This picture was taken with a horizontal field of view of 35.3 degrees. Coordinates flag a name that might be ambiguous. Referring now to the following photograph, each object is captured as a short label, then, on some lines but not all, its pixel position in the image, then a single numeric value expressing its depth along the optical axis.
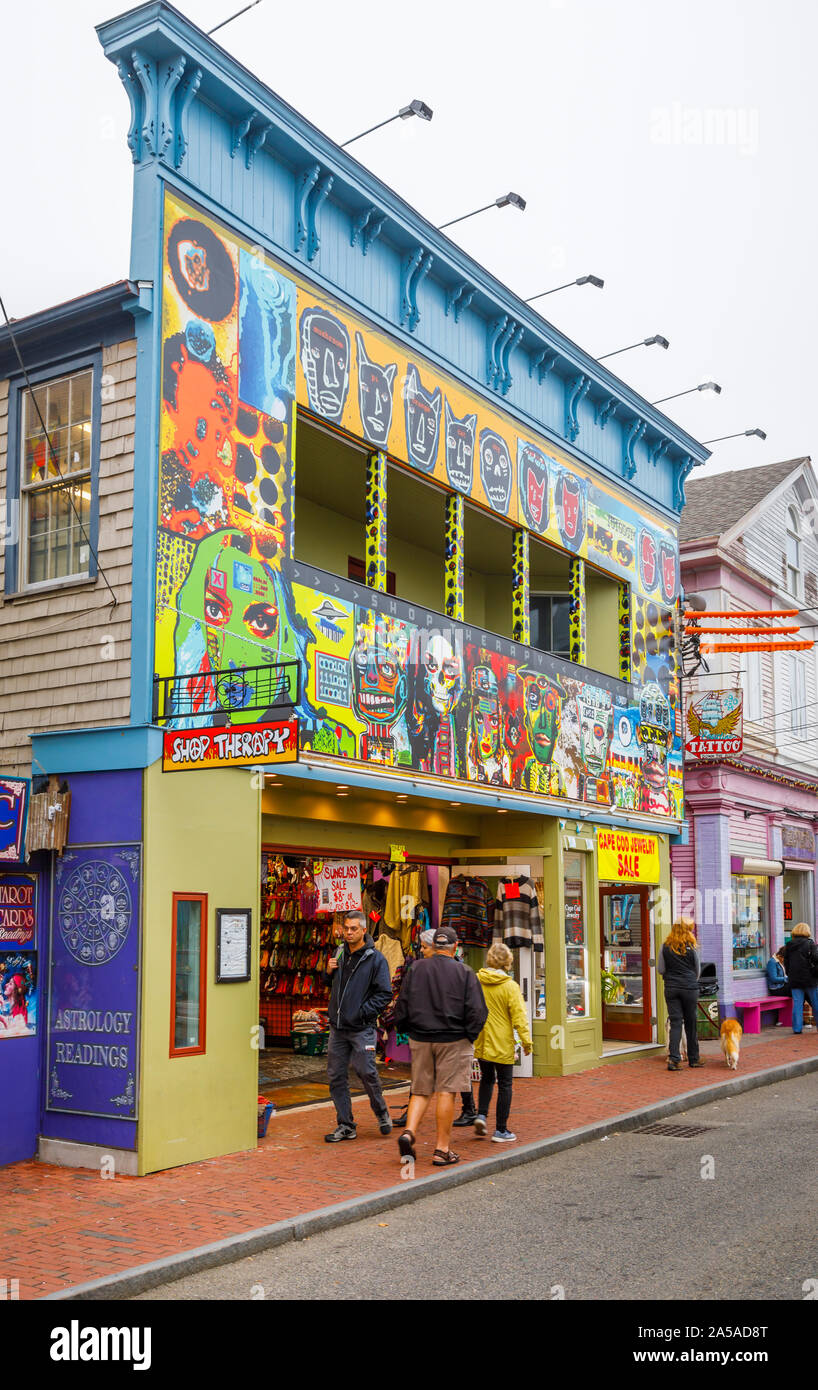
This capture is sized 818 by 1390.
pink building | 21.70
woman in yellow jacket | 10.59
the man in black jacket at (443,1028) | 9.66
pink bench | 20.19
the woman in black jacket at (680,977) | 14.89
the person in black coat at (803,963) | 19.22
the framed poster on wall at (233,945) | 10.00
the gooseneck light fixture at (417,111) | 11.62
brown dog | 14.80
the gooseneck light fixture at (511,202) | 13.04
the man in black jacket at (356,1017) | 10.51
